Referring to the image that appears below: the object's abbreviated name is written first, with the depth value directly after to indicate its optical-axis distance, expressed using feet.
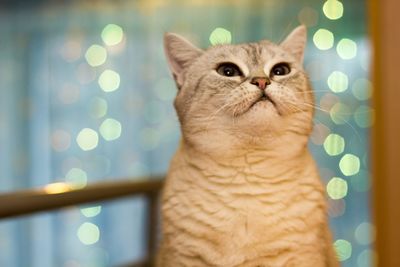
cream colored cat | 1.46
